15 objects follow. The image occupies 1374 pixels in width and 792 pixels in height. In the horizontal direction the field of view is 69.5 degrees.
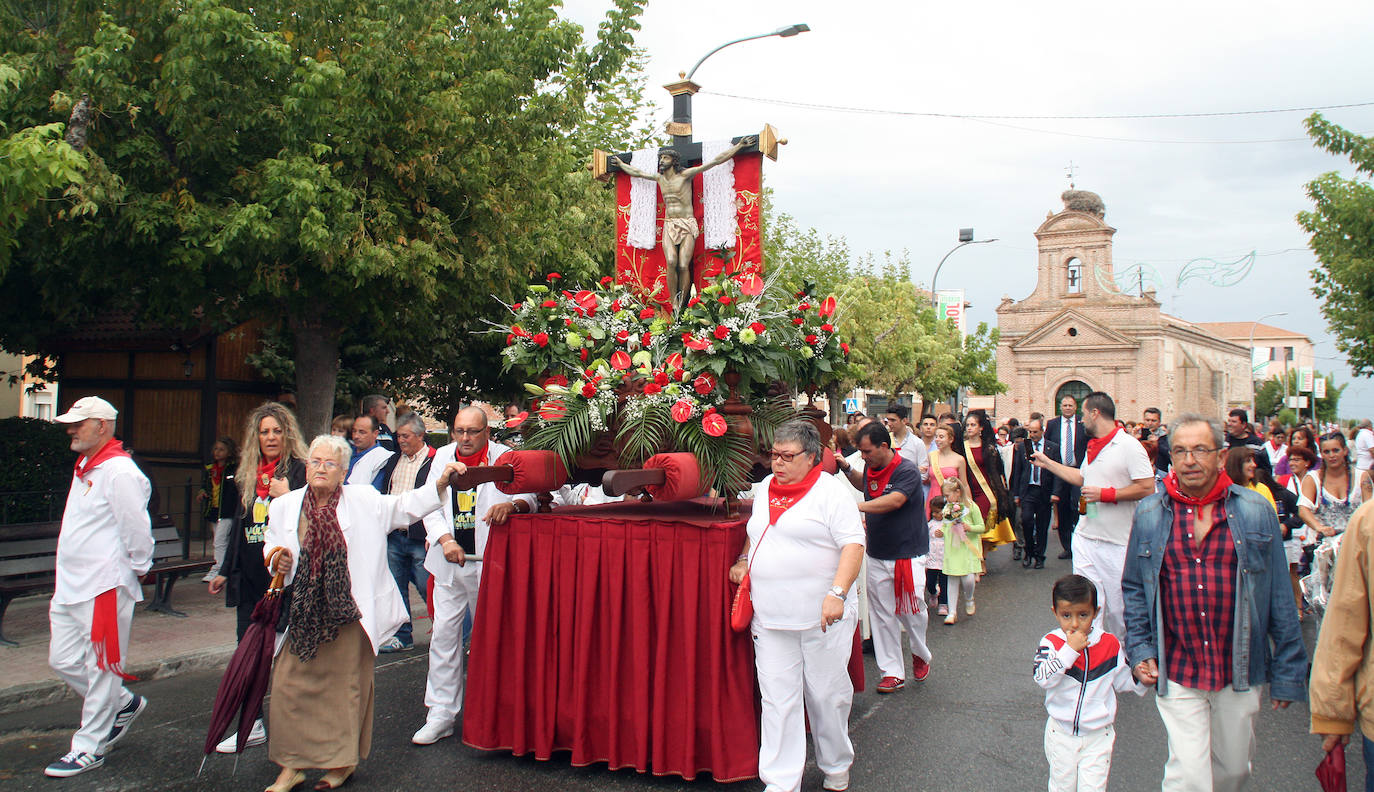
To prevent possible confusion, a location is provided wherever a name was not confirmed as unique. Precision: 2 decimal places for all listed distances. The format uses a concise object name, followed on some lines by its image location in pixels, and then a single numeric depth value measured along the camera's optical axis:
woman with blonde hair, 5.67
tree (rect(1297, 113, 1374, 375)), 16.97
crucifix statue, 7.14
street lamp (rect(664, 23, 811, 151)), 7.46
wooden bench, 8.10
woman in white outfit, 4.82
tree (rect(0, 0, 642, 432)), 8.88
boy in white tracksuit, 4.17
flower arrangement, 5.56
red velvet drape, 5.07
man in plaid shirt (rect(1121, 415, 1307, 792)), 3.97
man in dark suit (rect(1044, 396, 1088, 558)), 11.00
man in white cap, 5.41
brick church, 57.22
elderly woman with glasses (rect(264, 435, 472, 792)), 4.95
